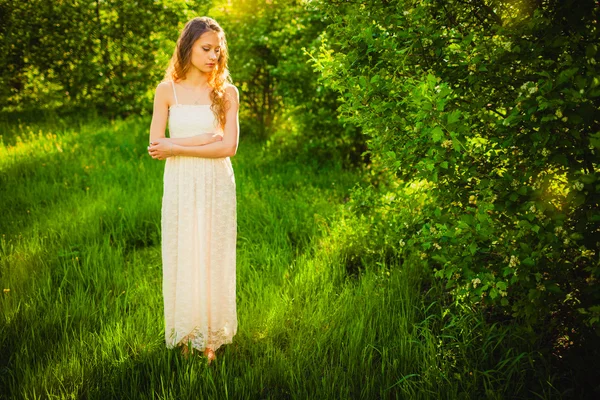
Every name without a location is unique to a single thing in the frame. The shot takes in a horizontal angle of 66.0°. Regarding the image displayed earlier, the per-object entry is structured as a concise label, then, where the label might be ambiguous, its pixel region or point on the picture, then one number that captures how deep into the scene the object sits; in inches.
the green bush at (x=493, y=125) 79.9
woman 112.7
